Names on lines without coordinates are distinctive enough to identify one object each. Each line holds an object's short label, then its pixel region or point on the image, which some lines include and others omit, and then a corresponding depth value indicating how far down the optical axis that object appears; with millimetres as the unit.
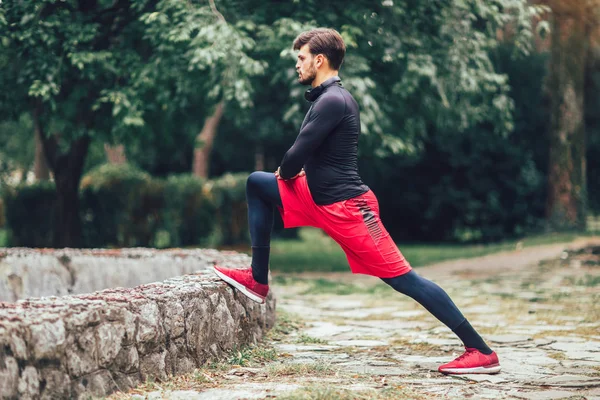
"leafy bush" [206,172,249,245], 17594
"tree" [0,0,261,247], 9203
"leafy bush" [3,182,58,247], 17078
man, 4980
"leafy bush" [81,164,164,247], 16953
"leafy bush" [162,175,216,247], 17188
